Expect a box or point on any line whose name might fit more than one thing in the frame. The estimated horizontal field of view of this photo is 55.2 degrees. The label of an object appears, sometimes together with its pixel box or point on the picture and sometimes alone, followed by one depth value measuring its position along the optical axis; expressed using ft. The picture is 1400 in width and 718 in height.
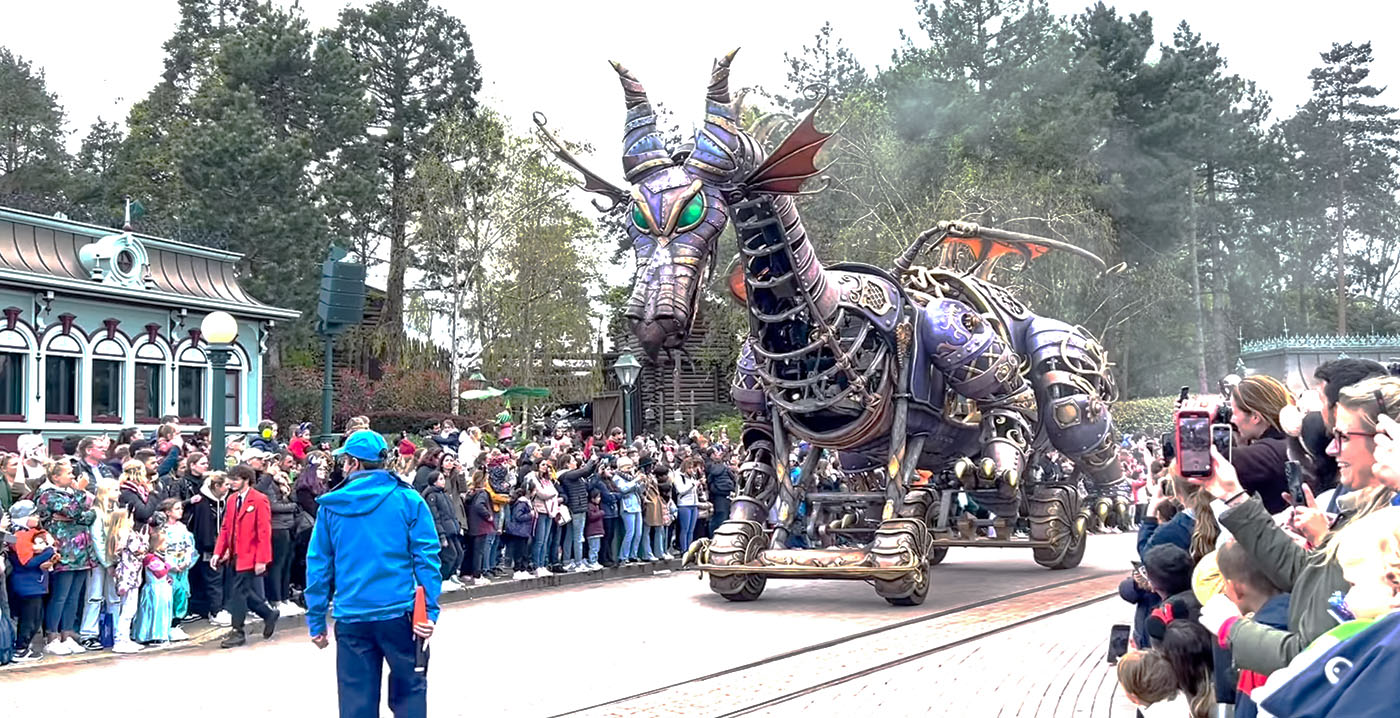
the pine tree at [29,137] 143.95
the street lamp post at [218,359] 44.24
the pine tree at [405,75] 145.48
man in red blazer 38.22
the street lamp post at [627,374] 70.28
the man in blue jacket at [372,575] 21.49
